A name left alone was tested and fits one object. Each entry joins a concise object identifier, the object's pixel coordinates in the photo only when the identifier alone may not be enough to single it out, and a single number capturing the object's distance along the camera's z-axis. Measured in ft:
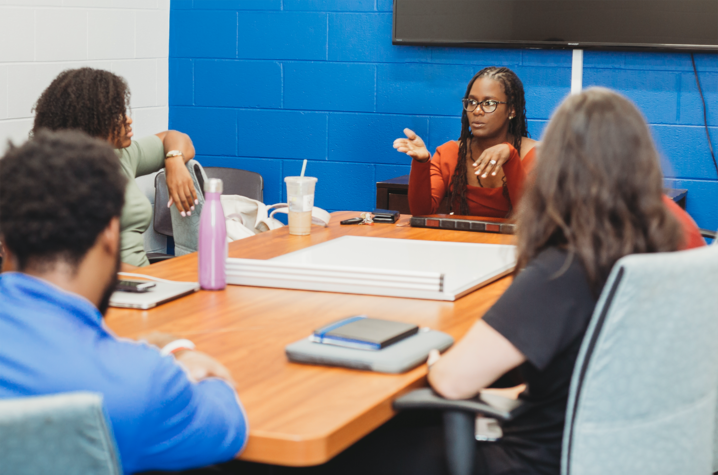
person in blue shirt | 7.38
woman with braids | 17.73
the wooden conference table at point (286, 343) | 8.77
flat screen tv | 18.96
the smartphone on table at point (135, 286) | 14.34
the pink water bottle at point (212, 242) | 14.75
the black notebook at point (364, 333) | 11.16
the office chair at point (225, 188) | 19.79
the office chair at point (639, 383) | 9.18
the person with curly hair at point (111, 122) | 16.19
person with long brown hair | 9.87
